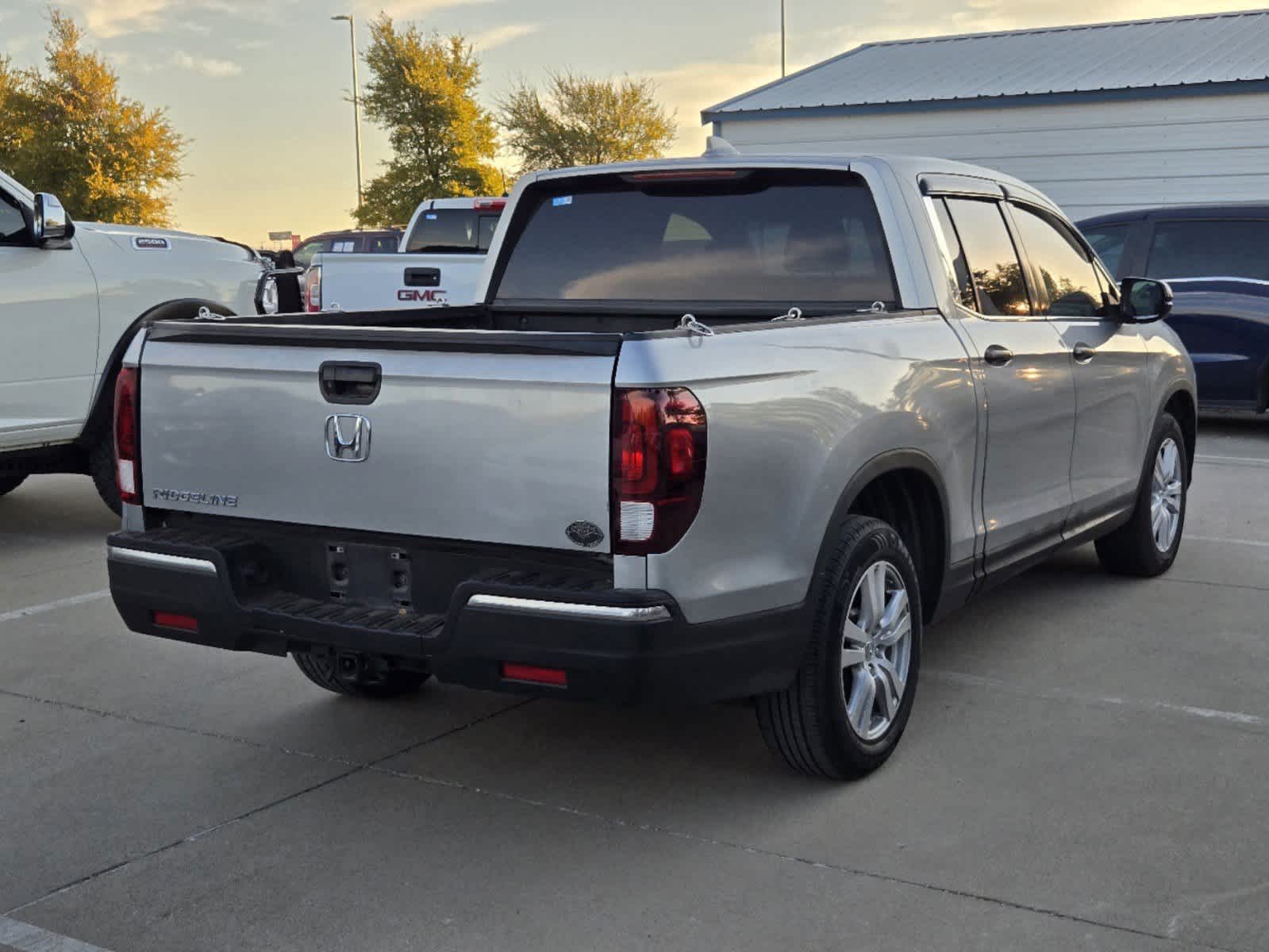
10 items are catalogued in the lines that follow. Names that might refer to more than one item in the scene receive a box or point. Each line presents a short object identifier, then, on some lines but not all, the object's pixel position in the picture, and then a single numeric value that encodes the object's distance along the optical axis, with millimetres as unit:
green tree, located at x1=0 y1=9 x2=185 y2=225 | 45062
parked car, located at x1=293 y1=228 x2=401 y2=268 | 26781
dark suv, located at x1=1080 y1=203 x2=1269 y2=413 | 12039
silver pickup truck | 3551
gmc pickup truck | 12359
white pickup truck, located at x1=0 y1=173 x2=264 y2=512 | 7922
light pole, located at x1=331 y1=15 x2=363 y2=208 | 56738
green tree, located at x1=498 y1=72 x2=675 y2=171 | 52094
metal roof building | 23266
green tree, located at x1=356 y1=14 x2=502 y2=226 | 50750
